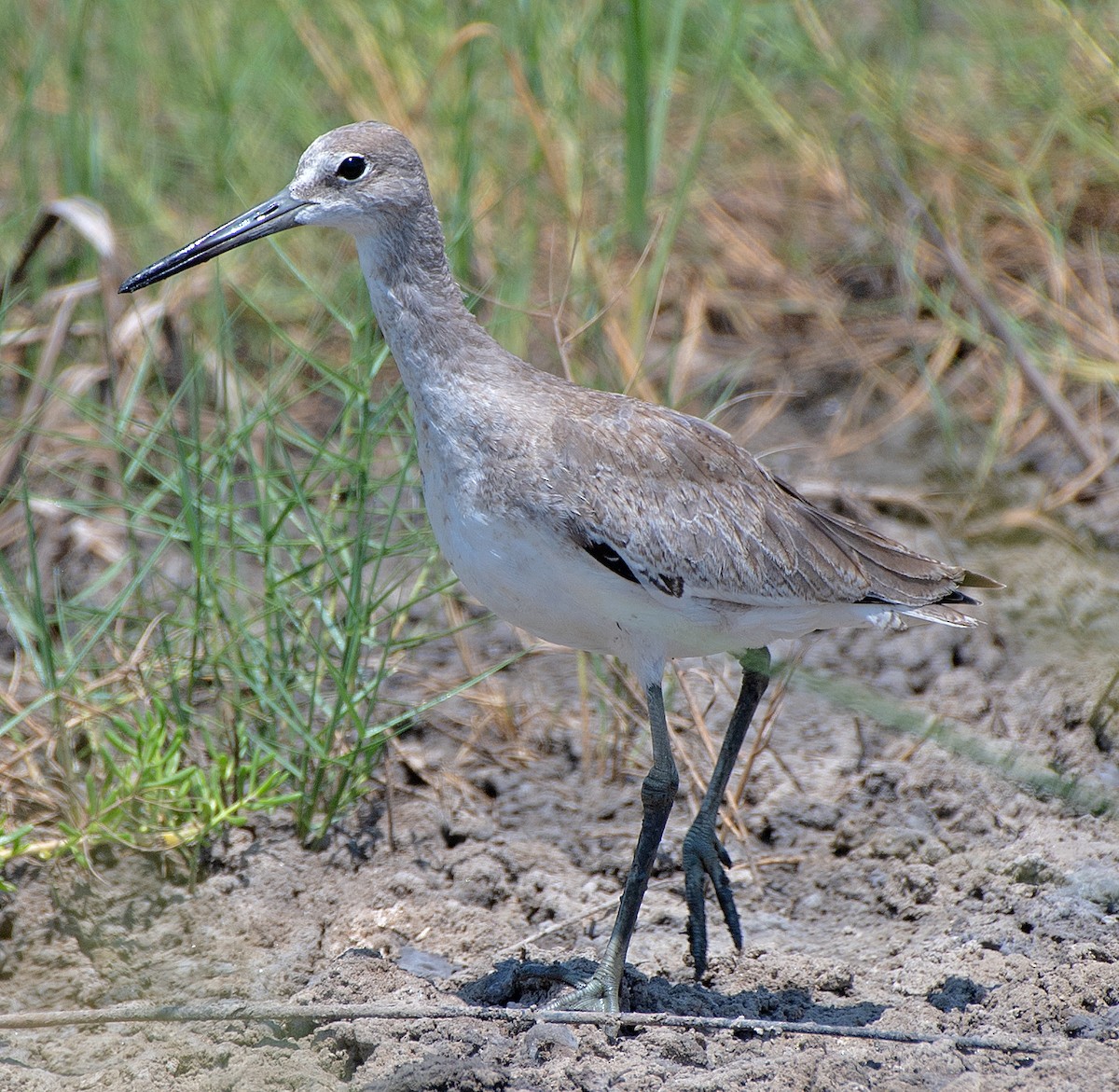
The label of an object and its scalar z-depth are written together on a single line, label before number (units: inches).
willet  260.2
